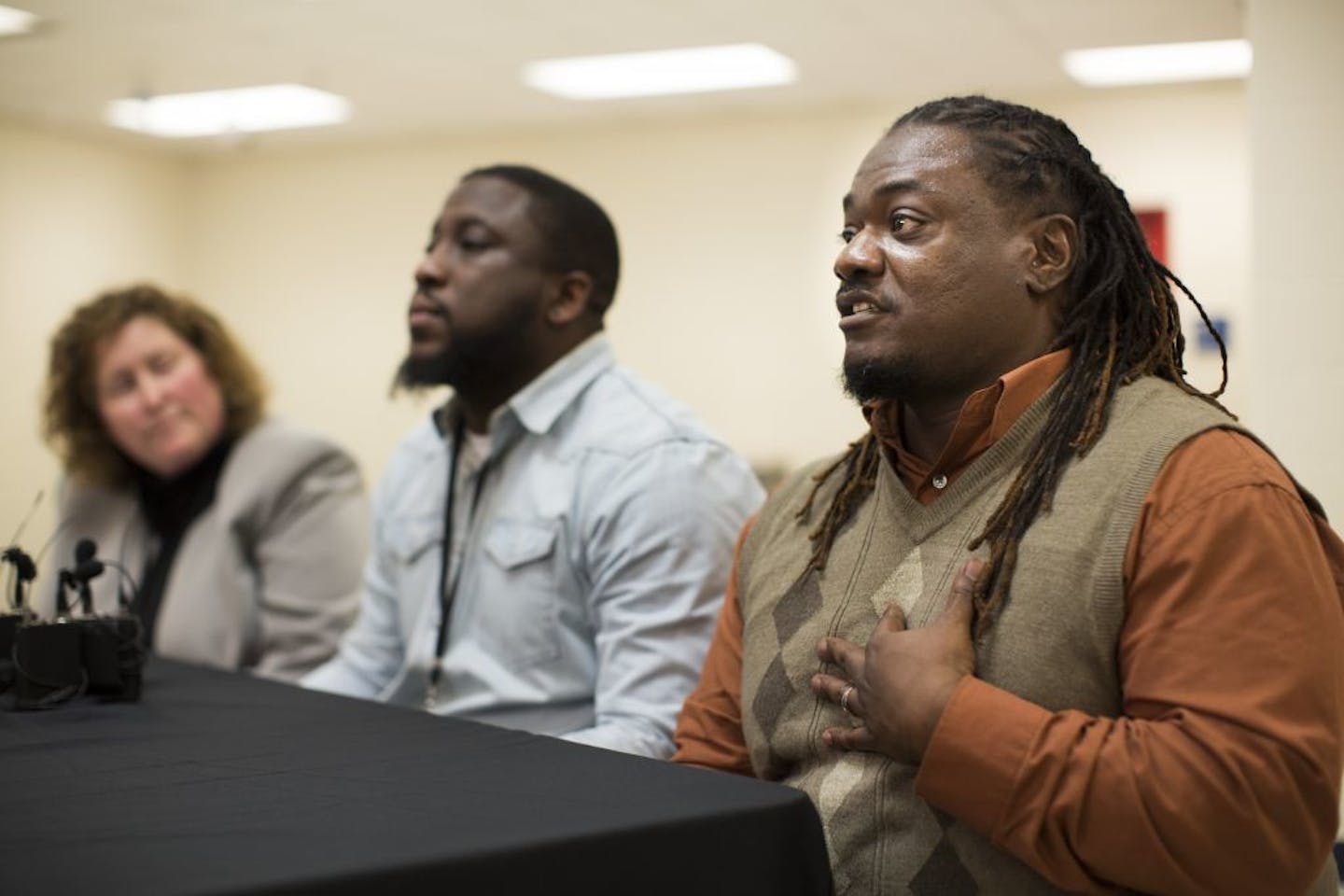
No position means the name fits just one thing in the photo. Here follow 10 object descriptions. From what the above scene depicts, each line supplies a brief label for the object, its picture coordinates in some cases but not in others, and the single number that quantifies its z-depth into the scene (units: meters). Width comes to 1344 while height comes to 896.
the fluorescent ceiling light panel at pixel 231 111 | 7.22
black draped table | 1.01
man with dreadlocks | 1.22
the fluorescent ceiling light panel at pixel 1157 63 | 6.09
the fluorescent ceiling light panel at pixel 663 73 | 6.33
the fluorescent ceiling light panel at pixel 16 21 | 5.75
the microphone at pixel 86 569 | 1.85
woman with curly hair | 2.90
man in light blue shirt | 2.10
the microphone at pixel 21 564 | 1.85
